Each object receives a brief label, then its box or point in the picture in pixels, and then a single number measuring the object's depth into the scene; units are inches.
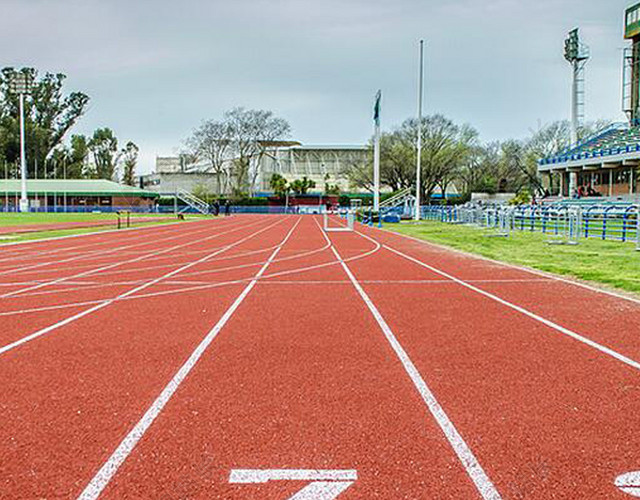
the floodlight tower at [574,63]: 2362.2
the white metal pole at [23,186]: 2378.2
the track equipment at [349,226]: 1257.0
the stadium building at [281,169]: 4013.3
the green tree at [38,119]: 3555.6
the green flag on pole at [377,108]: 1577.1
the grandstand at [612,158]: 1830.5
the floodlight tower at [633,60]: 2191.2
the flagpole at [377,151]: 1582.6
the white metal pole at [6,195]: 2854.8
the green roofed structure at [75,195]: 2913.4
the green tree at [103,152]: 4288.9
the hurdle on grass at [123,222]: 1433.2
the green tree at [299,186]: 3651.6
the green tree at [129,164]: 4419.3
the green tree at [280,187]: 3484.3
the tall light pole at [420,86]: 1569.9
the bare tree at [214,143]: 3176.7
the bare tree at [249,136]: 3117.6
